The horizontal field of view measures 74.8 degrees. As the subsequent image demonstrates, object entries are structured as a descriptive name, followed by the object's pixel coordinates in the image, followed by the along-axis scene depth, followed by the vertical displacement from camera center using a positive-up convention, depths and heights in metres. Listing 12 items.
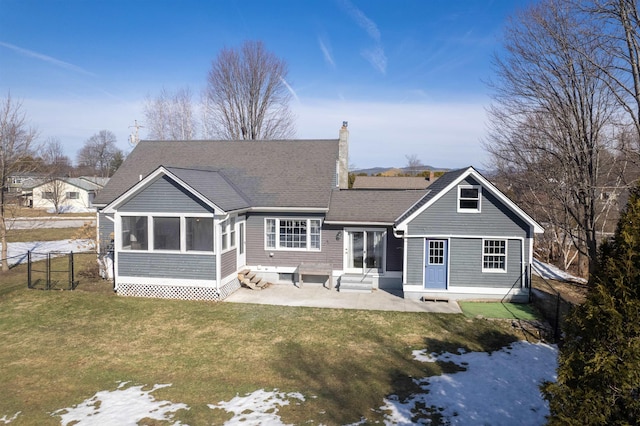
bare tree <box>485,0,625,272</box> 15.88 +3.20
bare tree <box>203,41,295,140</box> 41.00 +10.28
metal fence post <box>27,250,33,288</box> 17.50 -2.94
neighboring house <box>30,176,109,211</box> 59.16 +1.26
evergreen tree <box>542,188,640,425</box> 5.15 -1.88
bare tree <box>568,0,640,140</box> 13.11 +5.43
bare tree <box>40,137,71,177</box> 64.81 +8.23
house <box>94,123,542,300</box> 15.84 -1.25
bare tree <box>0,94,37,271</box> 19.75 +2.45
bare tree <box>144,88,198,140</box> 43.84 +8.03
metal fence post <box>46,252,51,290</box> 17.36 -3.28
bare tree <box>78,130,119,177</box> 98.06 +11.69
